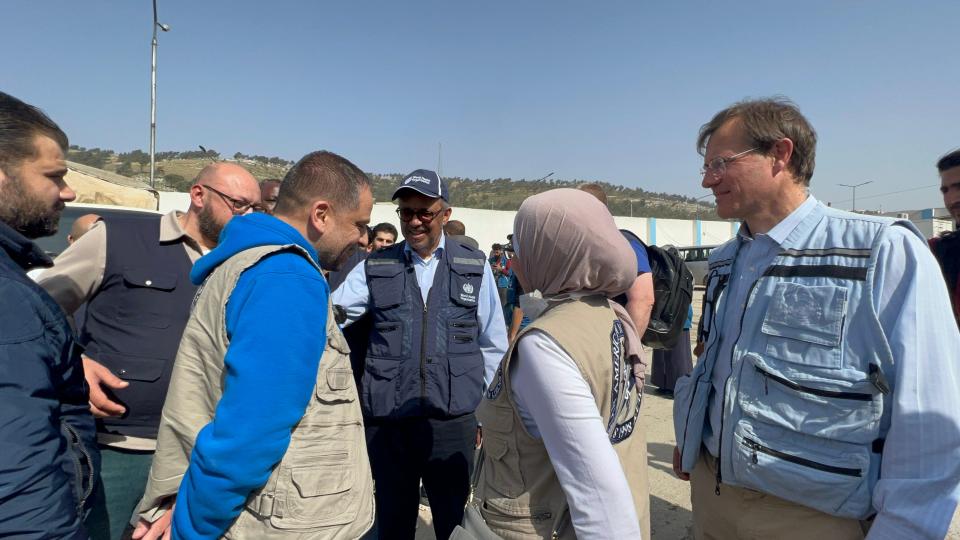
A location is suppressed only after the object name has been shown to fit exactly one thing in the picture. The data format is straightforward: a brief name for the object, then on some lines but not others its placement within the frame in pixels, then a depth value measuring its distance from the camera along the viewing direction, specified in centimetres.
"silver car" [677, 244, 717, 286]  2157
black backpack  294
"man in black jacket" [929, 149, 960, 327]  296
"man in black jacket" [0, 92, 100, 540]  109
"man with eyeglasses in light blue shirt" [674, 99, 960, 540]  132
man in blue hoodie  121
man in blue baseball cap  240
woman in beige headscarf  115
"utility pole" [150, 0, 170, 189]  1316
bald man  198
